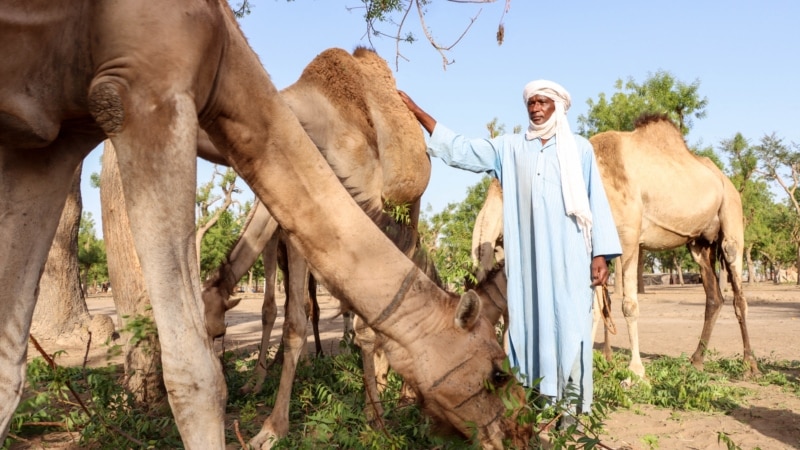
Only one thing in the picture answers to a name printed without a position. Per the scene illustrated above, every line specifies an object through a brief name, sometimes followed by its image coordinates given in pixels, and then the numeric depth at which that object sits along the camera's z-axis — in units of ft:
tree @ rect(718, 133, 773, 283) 141.79
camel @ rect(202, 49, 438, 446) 17.38
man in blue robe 14.16
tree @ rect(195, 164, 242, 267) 101.14
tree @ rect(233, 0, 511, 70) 25.61
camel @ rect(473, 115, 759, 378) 26.37
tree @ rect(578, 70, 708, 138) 111.96
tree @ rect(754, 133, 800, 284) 140.67
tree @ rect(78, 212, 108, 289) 160.41
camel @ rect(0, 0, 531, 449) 7.79
